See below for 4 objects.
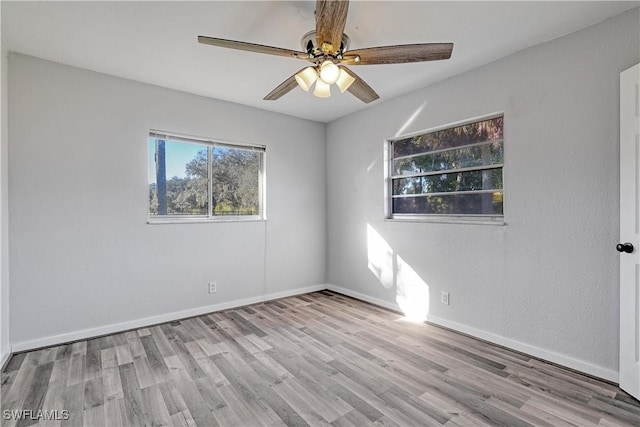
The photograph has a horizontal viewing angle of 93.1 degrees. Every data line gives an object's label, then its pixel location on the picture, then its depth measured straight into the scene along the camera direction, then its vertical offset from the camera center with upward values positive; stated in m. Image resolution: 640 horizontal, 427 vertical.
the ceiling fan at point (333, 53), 1.61 +0.97
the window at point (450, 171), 2.74 +0.40
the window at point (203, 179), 3.25 +0.38
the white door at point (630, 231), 1.88 -0.14
